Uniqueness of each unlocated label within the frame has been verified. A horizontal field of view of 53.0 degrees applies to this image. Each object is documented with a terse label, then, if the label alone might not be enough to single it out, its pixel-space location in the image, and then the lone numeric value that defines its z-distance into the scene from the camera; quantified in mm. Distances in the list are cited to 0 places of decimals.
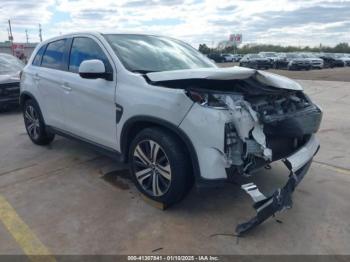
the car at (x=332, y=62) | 36694
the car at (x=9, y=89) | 9312
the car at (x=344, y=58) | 38203
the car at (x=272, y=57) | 33281
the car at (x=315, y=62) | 31834
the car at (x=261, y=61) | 32562
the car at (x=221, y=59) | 49025
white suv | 3105
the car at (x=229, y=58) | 53556
